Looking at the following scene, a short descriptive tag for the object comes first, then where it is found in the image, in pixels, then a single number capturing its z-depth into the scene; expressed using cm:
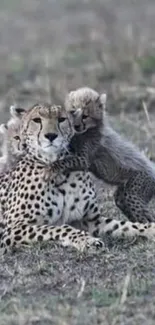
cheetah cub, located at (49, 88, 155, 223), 1256
